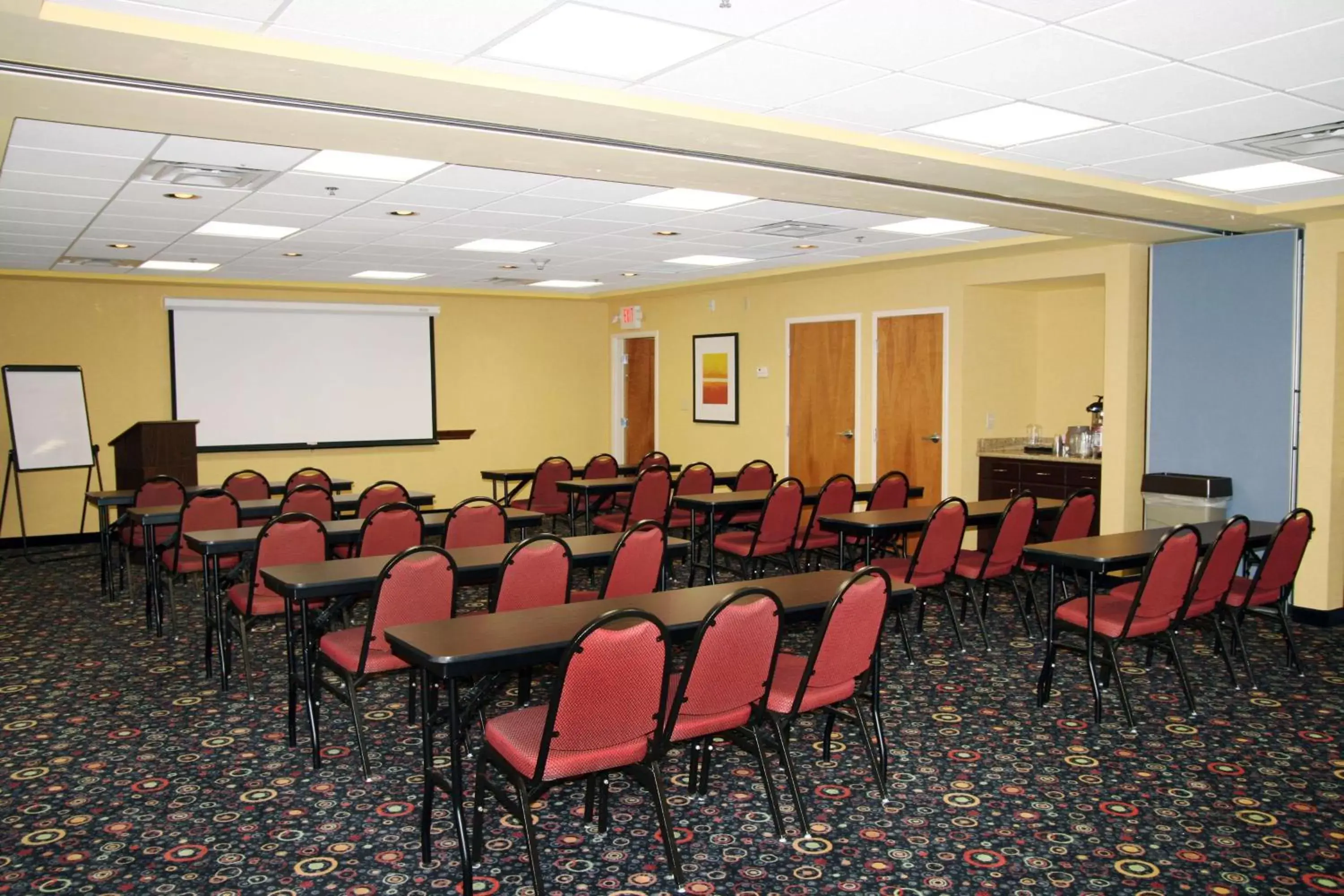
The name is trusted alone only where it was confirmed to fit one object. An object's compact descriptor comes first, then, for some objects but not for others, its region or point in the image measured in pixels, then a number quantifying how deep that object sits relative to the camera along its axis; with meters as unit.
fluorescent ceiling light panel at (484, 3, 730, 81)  3.18
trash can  7.14
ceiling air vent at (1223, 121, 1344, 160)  4.50
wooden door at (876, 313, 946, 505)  9.51
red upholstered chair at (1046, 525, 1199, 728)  4.57
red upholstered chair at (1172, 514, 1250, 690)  4.91
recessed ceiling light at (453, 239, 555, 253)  8.02
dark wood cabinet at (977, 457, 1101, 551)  8.45
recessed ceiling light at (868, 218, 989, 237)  7.19
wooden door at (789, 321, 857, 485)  10.36
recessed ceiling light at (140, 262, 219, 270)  9.31
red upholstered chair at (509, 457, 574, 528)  9.33
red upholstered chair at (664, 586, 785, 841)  3.14
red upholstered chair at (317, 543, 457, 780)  3.98
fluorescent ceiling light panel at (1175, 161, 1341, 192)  5.31
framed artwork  11.75
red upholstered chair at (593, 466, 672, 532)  8.23
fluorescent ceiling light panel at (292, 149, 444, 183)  4.98
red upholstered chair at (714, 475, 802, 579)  6.91
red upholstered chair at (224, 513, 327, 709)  5.05
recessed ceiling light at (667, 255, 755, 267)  9.06
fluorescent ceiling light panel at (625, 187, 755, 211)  6.04
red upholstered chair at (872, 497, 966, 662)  5.65
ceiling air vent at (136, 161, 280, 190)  5.15
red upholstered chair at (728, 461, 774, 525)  8.71
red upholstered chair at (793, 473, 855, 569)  7.23
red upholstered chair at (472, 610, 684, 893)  2.86
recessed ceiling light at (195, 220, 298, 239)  7.09
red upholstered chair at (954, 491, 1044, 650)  5.96
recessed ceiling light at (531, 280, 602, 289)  11.23
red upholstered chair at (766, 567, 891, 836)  3.43
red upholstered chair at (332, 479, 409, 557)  7.10
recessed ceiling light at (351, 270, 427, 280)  10.12
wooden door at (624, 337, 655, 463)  13.30
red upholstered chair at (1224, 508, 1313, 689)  5.29
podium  8.88
